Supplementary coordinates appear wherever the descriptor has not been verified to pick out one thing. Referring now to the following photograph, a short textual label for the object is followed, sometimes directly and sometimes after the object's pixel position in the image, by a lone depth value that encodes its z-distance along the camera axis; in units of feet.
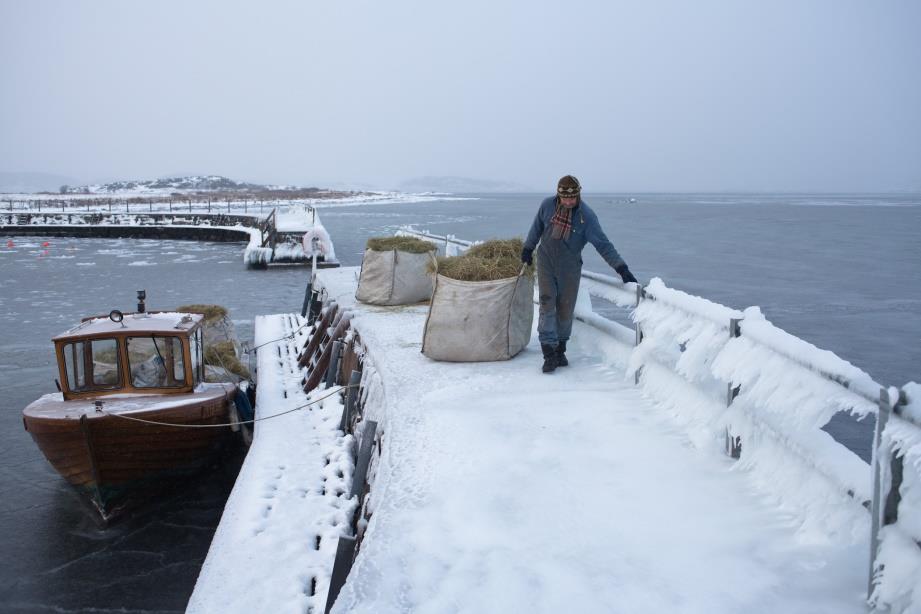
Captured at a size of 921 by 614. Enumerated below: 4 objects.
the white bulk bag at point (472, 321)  24.80
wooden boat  28.12
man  22.50
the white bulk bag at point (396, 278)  38.17
